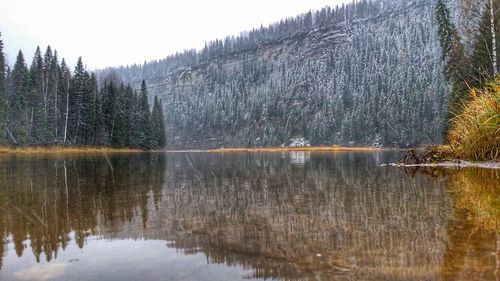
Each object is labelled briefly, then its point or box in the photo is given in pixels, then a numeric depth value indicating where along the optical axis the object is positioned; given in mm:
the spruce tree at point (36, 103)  60750
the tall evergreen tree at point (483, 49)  24644
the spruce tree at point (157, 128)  88306
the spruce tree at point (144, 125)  80188
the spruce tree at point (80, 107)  66562
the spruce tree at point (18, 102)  61094
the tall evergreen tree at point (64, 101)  66362
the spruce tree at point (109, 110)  71250
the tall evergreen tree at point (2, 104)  55797
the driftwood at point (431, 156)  15587
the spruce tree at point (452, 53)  30125
